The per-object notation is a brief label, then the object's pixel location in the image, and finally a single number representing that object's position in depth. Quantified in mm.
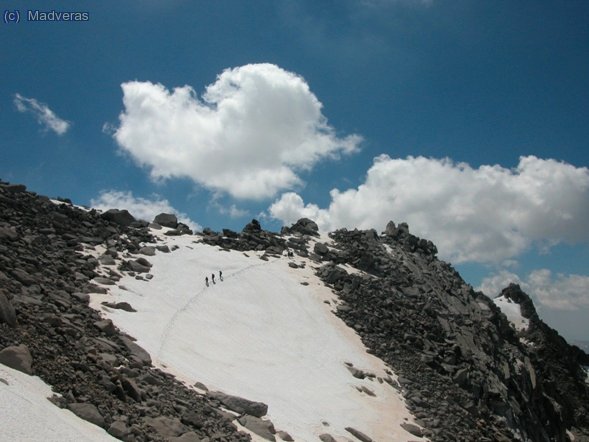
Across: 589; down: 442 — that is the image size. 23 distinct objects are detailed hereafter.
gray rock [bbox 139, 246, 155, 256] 42275
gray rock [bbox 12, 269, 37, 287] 21891
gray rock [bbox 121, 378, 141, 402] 15041
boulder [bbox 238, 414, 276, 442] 17766
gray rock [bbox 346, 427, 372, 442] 23062
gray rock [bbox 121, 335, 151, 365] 19466
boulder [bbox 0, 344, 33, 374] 12984
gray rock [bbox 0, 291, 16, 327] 14609
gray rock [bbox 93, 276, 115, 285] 31241
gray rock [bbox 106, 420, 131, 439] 12344
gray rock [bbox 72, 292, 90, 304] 25219
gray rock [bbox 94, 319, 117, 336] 20516
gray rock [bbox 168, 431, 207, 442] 13711
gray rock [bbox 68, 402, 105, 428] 12398
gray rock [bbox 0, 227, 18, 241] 28734
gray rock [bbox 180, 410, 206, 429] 15412
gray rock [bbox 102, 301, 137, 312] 27189
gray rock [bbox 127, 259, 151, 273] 37406
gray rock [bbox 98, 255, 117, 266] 35625
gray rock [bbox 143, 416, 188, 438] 13789
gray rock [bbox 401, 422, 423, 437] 26781
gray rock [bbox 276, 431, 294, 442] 18828
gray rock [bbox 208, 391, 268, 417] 19078
